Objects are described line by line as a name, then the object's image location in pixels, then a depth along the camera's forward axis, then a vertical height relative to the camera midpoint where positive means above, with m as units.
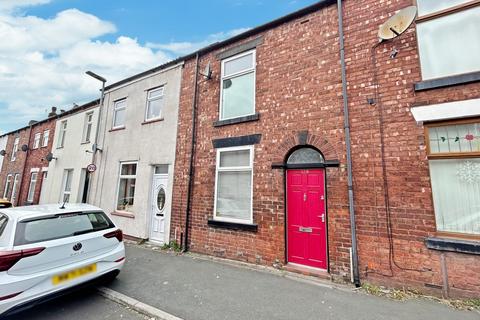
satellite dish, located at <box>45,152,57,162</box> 12.46 +1.65
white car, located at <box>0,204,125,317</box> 2.97 -0.95
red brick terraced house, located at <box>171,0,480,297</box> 3.96 +0.92
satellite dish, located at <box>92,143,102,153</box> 10.05 +1.78
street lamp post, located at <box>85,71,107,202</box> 9.62 +3.57
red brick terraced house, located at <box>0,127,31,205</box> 15.67 +1.65
